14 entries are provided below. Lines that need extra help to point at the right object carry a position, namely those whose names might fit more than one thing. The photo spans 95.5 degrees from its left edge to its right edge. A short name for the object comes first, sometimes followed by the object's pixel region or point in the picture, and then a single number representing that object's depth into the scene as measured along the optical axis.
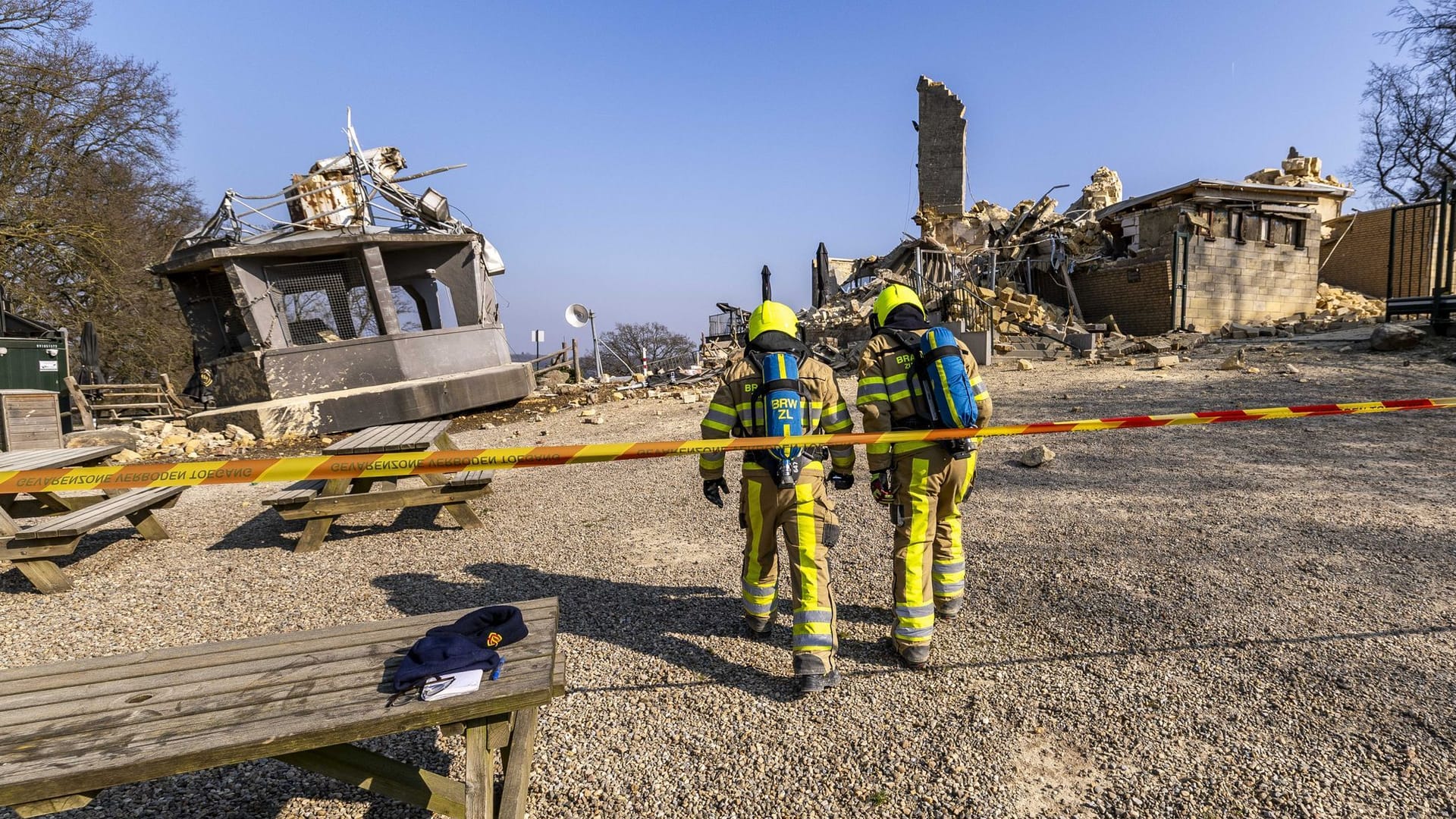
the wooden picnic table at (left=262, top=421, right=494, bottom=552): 5.18
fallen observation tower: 11.34
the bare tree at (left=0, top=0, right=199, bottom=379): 15.02
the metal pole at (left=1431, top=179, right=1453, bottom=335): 10.54
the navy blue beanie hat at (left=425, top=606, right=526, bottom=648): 2.13
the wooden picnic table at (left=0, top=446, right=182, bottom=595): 4.39
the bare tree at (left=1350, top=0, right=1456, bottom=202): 28.75
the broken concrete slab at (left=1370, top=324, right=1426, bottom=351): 11.18
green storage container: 11.63
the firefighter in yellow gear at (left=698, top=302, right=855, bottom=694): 3.04
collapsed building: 17.50
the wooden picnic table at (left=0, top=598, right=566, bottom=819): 1.65
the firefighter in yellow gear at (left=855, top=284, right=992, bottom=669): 3.22
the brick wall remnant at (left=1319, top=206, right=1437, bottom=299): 22.56
